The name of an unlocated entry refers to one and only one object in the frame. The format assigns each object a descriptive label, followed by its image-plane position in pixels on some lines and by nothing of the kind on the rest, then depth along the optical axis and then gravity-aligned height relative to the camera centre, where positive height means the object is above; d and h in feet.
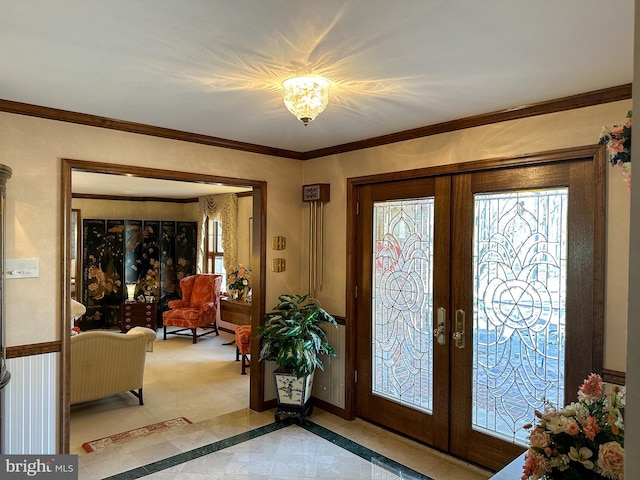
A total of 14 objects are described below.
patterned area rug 11.27 -5.32
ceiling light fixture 7.42 +2.38
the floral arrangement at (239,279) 22.35 -2.16
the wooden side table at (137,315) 23.91 -4.31
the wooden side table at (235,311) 21.58 -3.76
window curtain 24.16 +1.02
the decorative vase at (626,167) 4.41 +0.74
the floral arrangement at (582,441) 3.92 -1.86
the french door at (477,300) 8.65 -1.40
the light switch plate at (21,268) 9.07 -0.68
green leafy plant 12.05 -2.80
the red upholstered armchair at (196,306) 23.16 -3.80
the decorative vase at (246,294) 22.13 -2.91
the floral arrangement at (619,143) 4.10 +0.92
